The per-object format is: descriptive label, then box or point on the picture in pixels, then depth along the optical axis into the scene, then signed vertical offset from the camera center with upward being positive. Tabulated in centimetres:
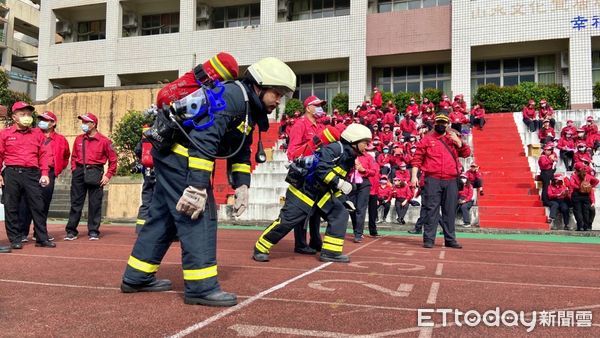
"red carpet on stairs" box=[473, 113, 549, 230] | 1377 +42
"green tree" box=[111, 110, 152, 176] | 2092 +217
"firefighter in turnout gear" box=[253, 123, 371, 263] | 637 -11
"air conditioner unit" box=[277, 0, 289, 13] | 2864 +1071
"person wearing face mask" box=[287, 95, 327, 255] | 703 +72
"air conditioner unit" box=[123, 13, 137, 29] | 3169 +1087
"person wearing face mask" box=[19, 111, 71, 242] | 872 +70
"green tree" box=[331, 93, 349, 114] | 2639 +481
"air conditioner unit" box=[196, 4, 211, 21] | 3016 +1090
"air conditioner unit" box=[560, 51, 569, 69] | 2362 +648
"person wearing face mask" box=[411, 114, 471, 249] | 831 +31
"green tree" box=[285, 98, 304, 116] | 2617 +448
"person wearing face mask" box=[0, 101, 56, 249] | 738 +24
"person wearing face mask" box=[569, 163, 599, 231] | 1275 -11
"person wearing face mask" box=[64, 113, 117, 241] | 887 +29
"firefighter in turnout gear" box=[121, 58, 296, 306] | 377 +7
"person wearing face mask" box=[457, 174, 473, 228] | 1365 -25
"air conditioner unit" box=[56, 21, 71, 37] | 3381 +1102
